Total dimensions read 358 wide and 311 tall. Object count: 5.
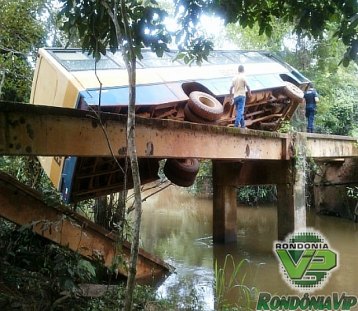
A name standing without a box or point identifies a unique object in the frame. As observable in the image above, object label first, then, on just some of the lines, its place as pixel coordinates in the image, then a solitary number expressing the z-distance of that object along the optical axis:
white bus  6.12
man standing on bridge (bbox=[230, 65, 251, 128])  7.20
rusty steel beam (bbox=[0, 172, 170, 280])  4.53
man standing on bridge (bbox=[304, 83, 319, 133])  10.19
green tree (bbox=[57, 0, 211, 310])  3.09
